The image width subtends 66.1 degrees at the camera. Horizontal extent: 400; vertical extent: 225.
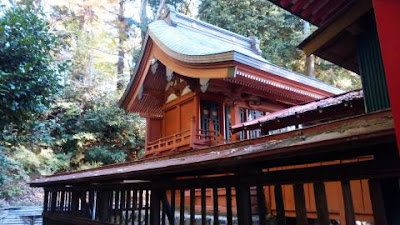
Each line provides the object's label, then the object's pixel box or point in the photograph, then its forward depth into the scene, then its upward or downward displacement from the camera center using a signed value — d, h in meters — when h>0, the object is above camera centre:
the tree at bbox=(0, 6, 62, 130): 6.24 +2.60
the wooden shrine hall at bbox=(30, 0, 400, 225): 2.10 +0.88
